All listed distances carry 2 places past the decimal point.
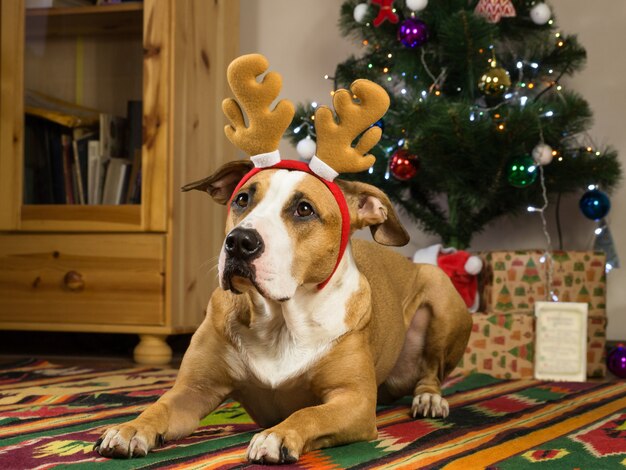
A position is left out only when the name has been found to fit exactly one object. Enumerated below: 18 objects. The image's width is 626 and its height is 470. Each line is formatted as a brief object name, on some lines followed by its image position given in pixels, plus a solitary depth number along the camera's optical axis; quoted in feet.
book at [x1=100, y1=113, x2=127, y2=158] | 10.23
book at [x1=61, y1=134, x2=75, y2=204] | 10.41
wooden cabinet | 9.92
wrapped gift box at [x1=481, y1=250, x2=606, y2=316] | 9.65
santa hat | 9.69
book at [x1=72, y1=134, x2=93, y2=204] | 10.37
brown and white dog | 4.57
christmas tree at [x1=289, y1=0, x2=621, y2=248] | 9.36
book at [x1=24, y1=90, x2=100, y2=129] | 10.44
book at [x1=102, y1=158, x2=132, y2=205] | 10.13
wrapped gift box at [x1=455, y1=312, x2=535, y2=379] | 9.38
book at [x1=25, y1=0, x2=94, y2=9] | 10.46
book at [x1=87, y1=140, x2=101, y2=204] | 10.32
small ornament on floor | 9.39
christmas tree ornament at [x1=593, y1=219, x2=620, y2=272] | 10.43
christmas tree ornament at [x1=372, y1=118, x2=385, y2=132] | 10.01
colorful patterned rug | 4.52
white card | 9.18
